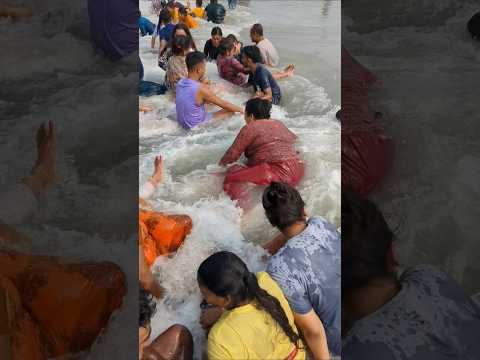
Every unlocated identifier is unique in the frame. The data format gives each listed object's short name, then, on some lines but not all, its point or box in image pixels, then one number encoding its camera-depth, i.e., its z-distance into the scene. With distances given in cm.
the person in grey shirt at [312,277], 172
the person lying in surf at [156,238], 227
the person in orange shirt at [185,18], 699
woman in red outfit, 275
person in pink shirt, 469
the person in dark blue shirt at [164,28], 551
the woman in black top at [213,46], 549
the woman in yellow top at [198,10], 777
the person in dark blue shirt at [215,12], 780
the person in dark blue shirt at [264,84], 422
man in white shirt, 495
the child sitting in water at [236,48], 504
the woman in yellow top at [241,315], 145
